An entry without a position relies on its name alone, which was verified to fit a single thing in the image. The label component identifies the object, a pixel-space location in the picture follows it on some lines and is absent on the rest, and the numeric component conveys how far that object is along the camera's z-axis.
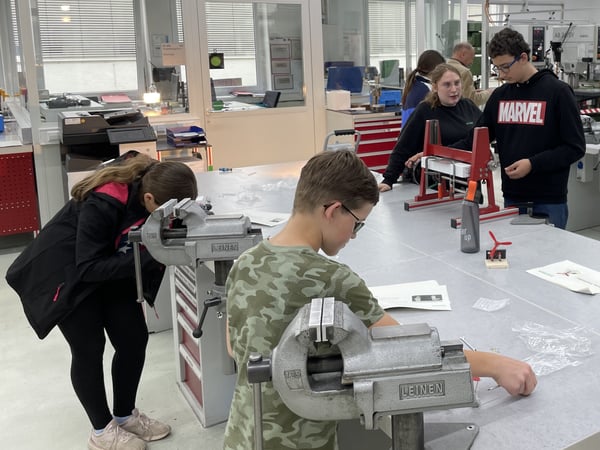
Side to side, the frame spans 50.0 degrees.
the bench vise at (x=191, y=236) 1.89
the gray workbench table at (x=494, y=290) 1.27
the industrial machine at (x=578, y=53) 6.39
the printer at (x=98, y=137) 4.54
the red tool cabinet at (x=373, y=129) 6.27
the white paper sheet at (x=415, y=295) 1.86
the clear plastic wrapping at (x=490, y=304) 1.83
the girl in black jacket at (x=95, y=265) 2.08
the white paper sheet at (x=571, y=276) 1.94
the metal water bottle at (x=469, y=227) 2.32
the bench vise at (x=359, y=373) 0.94
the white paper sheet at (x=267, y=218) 2.80
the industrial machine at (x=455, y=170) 2.63
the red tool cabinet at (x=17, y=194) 4.89
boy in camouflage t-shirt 1.23
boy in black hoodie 2.82
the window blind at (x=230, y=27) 5.93
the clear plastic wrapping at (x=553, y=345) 1.49
